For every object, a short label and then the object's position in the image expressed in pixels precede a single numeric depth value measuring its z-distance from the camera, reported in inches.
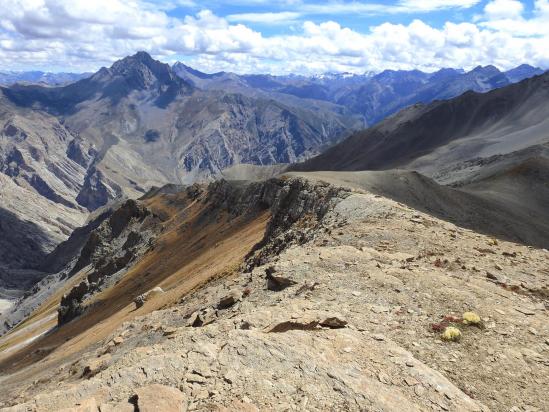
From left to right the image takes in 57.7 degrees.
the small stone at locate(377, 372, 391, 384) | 435.5
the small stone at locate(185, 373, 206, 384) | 414.0
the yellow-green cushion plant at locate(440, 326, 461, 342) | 525.0
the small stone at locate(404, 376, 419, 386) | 437.6
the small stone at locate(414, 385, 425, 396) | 428.5
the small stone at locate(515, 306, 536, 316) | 589.8
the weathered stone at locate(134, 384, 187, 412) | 381.1
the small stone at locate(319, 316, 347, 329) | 525.3
